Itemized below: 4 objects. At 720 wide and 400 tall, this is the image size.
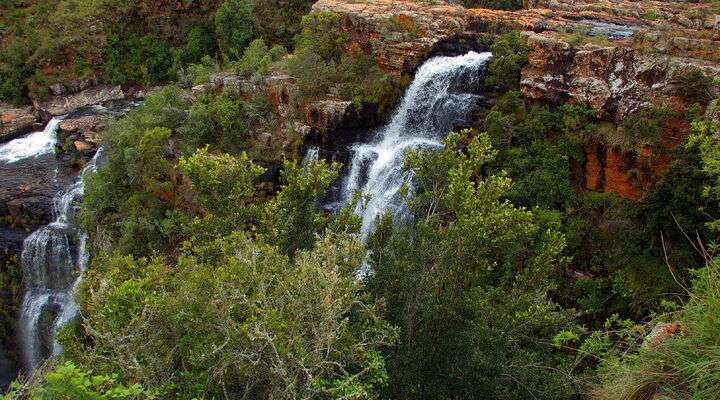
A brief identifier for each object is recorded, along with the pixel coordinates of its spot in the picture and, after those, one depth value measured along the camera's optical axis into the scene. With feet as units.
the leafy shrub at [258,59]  80.12
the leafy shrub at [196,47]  115.55
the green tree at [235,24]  108.06
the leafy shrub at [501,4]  95.14
